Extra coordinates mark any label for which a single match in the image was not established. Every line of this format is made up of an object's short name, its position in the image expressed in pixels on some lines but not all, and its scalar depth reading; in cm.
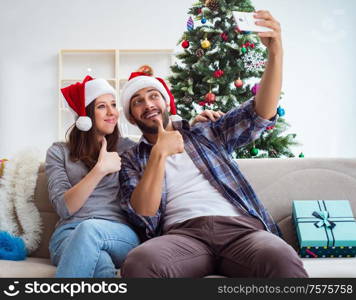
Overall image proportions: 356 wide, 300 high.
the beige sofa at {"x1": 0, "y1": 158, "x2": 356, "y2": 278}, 206
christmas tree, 321
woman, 156
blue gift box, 184
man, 144
